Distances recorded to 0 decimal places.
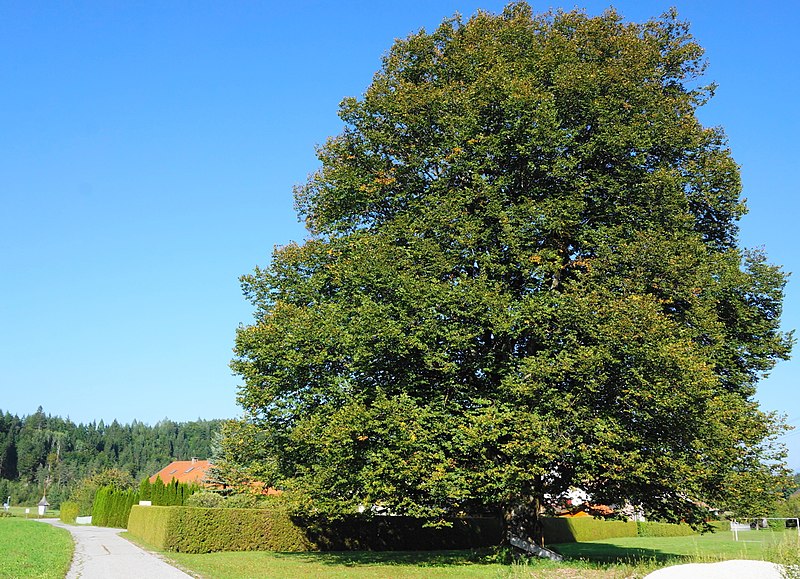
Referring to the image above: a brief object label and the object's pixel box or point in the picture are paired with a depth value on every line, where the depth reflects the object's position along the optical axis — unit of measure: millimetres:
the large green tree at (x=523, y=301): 17438
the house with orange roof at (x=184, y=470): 78125
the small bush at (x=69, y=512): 66938
